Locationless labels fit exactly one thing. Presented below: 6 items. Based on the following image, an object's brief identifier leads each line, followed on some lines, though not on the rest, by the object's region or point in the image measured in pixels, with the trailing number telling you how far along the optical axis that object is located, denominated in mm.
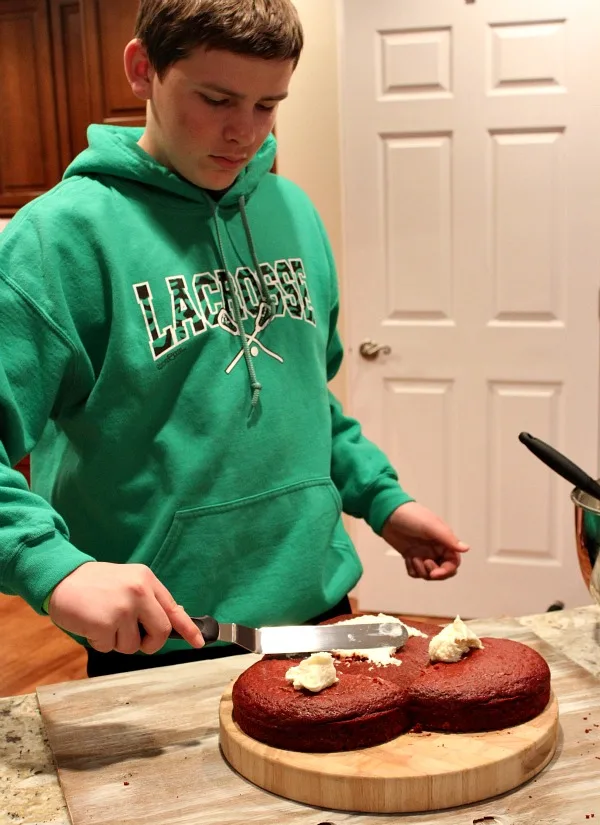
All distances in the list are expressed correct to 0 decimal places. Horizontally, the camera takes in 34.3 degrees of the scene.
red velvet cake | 947
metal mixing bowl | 1147
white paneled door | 3047
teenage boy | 1073
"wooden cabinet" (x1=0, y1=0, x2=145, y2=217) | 3805
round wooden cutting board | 894
